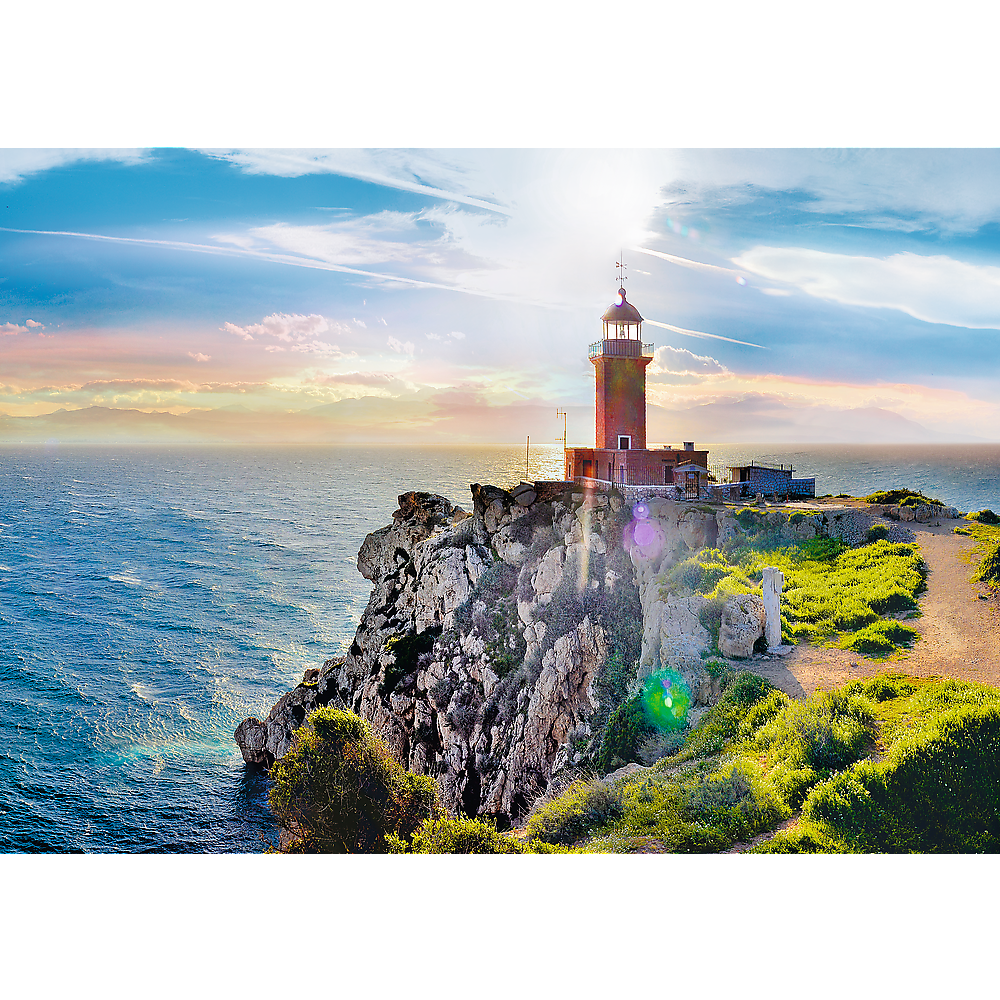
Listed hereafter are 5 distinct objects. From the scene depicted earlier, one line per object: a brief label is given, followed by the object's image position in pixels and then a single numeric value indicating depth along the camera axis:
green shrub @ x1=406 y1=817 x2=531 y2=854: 10.01
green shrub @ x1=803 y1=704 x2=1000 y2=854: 8.70
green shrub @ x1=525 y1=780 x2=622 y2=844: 10.78
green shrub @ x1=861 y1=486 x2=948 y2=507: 24.22
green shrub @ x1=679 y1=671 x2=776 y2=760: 11.80
